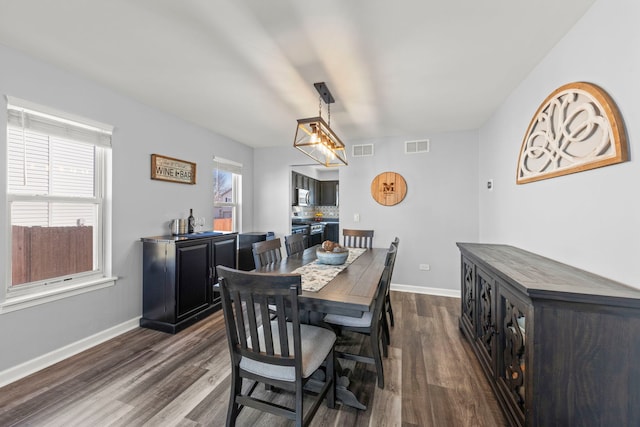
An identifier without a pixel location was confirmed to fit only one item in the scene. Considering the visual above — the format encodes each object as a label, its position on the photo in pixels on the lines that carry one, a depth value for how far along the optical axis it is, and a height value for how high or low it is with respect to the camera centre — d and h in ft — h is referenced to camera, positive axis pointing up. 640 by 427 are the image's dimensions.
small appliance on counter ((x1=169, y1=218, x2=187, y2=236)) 10.49 -0.45
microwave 18.90 +1.35
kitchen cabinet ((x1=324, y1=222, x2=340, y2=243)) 21.30 -1.30
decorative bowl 7.65 -1.22
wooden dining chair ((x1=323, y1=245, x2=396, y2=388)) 6.11 -2.61
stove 19.59 -1.04
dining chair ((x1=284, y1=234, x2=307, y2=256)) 9.62 -1.10
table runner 5.80 -1.50
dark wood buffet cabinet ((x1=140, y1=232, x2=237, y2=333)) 9.11 -2.39
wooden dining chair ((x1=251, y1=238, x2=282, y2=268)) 7.58 -1.15
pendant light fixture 7.53 +2.49
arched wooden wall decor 4.40 +1.64
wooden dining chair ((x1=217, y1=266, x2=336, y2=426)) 4.15 -2.37
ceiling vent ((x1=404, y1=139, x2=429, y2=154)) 13.21 +3.47
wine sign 9.99 +1.84
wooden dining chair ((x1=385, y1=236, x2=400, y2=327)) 8.20 -3.15
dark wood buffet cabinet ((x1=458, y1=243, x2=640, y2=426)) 3.62 -1.96
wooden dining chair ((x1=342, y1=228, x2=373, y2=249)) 12.18 -1.09
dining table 4.88 -1.56
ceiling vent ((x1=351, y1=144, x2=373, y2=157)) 14.10 +3.49
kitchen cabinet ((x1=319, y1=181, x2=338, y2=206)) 24.20 +2.02
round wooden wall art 13.52 +1.39
